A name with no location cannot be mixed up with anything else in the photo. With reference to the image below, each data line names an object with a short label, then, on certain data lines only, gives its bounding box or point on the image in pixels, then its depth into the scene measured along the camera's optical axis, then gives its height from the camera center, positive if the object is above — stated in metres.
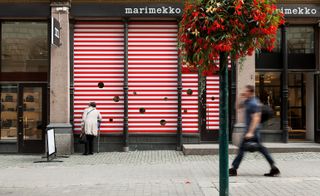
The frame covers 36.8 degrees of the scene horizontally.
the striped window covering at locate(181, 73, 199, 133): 15.52 -0.02
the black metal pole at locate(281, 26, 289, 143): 15.58 +0.57
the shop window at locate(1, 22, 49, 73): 15.73 +1.88
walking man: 9.86 -0.48
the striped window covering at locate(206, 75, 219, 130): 15.66 +0.11
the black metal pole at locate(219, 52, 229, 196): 6.38 -0.17
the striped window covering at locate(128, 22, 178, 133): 15.58 +1.31
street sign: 13.78 +2.13
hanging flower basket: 6.15 +1.01
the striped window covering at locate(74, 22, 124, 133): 15.52 +1.14
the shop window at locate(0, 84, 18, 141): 15.71 -0.19
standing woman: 14.79 -0.58
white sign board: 13.15 -1.05
